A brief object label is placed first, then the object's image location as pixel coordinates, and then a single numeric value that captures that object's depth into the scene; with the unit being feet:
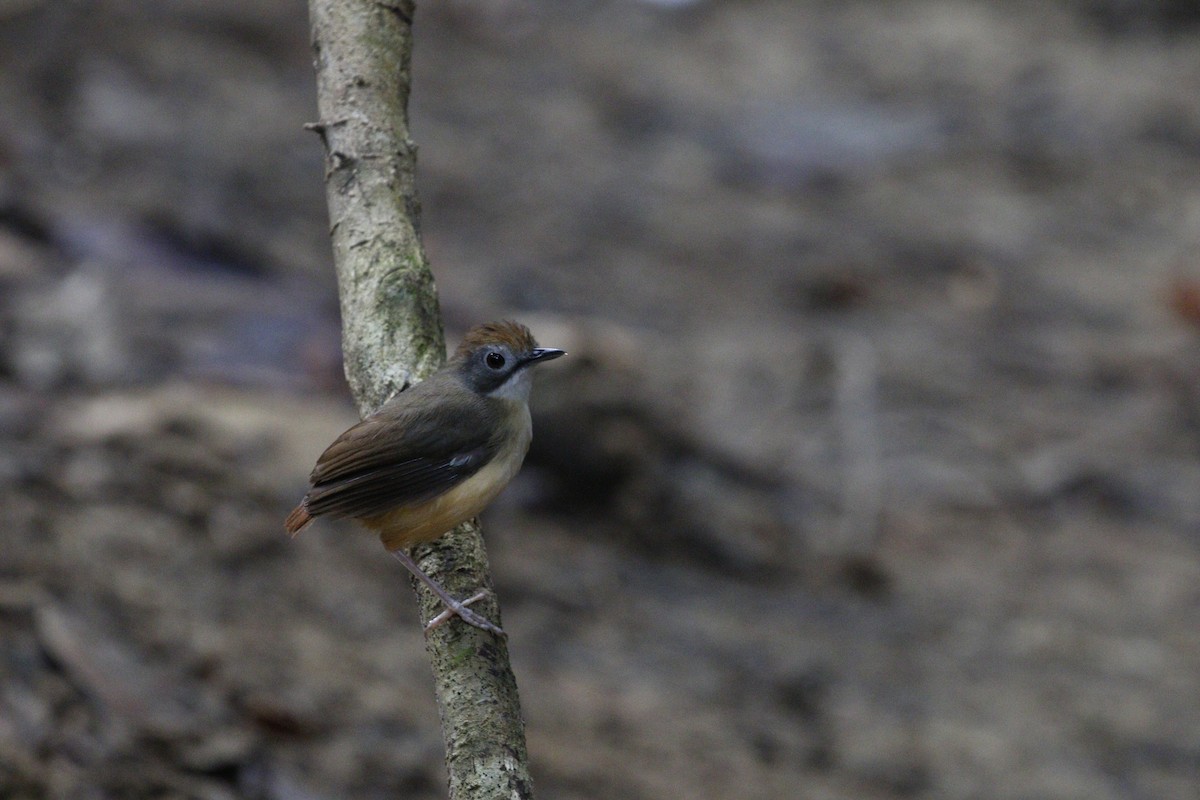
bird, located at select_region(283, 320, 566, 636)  24.03
